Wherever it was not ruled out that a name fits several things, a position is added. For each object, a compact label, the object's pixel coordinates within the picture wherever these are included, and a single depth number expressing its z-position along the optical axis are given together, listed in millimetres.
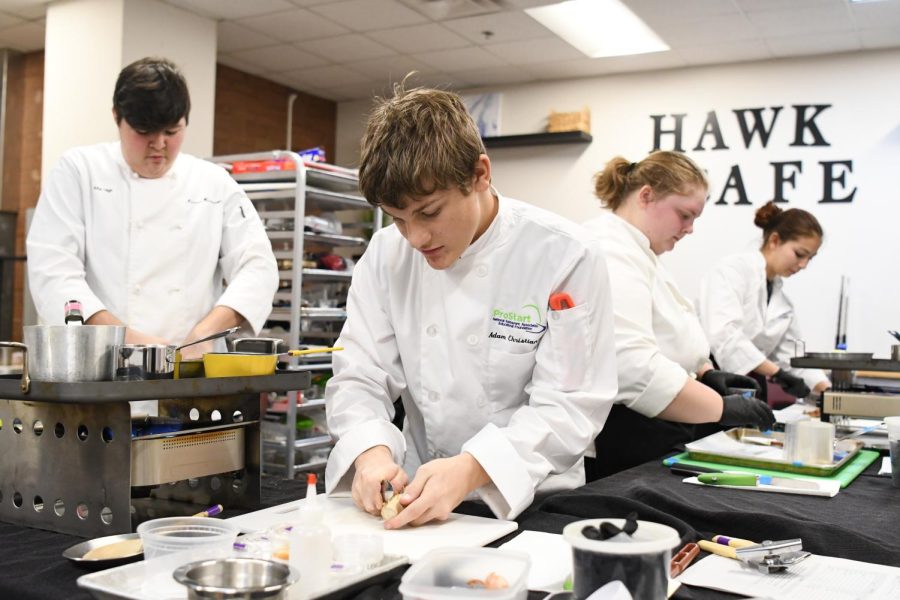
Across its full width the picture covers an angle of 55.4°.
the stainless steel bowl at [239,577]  893
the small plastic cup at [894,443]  1878
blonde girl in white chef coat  2201
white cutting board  1288
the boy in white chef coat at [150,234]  2314
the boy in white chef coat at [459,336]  1459
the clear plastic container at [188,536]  1076
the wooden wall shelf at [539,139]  6875
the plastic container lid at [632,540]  921
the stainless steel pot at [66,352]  1355
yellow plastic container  1530
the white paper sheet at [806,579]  1105
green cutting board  1915
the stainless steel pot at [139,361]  1412
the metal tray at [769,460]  1932
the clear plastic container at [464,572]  913
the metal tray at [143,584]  996
